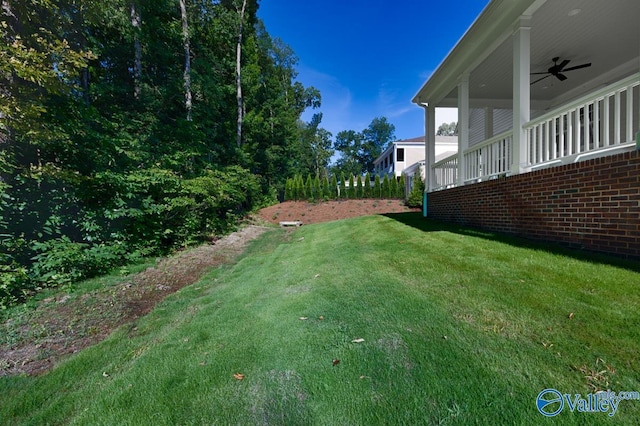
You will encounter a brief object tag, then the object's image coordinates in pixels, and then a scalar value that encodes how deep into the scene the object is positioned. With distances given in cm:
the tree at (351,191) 1714
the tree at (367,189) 1689
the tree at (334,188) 1723
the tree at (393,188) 1652
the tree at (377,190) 1672
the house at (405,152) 2612
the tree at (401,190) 1639
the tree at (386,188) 1662
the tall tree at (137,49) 1030
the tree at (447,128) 4500
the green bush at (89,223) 404
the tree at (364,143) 4881
